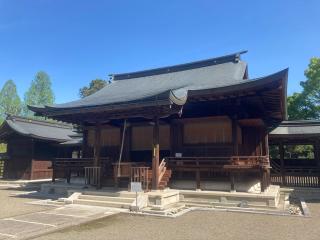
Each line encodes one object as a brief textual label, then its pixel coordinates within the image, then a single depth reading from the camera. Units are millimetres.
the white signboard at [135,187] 10930
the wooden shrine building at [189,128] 12625
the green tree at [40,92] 60750
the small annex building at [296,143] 17844
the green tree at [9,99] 58688
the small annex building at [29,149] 26547
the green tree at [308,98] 30141
